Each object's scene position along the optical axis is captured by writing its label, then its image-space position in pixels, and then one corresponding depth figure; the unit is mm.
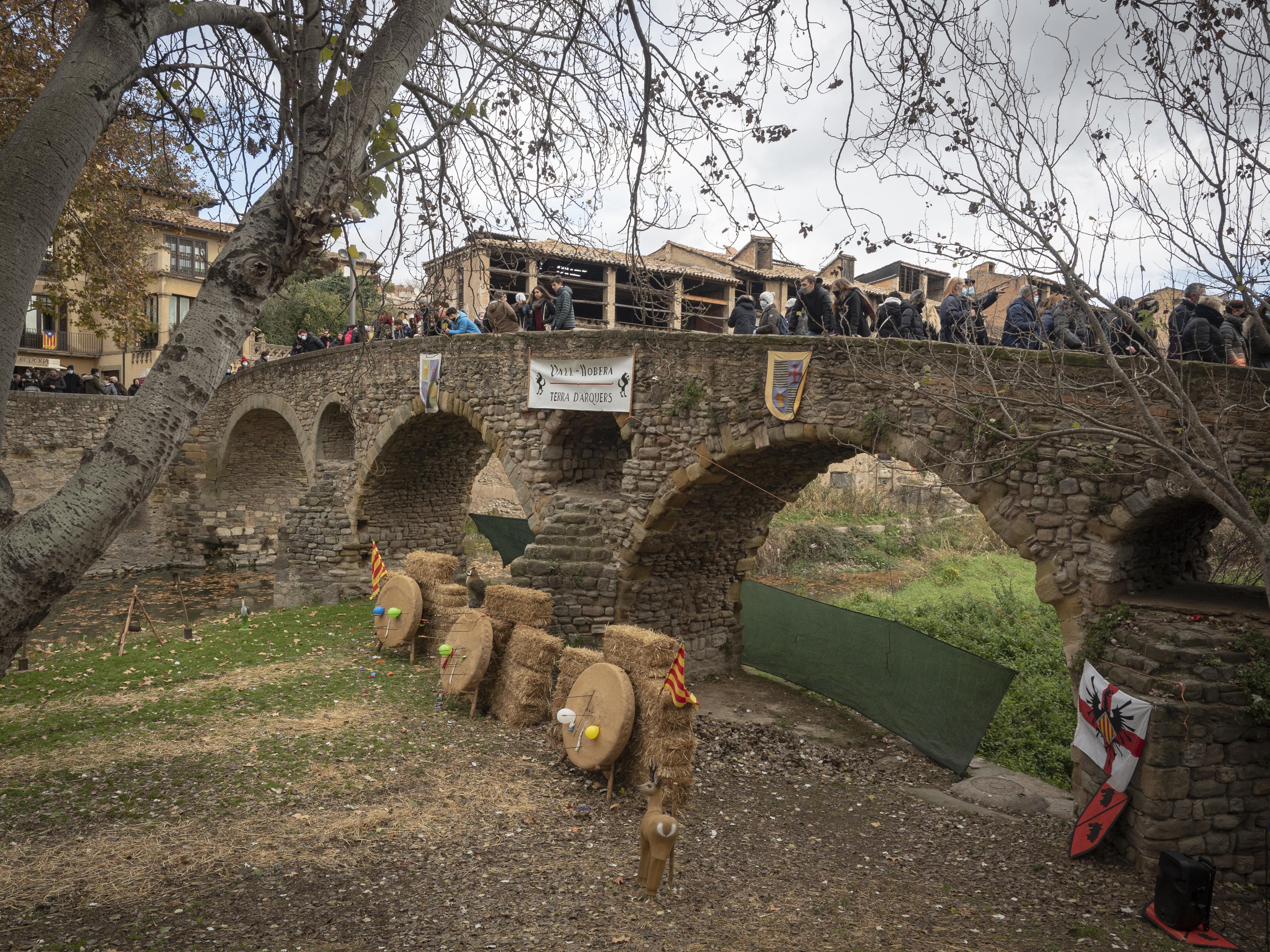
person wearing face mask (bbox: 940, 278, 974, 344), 8531
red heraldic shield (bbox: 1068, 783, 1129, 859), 6383
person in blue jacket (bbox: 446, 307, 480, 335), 13703
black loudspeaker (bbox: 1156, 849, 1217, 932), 5492
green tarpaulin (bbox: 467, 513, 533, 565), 15367
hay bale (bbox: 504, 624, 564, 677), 8367
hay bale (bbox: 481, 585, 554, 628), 8680
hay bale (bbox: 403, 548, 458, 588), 10578
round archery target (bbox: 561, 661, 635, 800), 6793
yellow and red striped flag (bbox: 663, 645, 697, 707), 6520
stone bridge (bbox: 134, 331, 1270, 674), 7516
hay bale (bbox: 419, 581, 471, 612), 10344
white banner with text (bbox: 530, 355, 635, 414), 10938
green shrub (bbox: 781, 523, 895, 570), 20875
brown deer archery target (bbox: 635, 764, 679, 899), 5242
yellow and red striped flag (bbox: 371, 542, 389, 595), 12344
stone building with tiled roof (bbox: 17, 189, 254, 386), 29344
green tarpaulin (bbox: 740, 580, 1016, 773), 8930
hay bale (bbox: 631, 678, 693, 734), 6574
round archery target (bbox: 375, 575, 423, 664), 10438
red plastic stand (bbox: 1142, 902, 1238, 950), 5379
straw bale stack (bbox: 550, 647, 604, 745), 7559
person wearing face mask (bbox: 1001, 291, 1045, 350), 8266
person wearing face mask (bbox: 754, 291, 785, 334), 10492
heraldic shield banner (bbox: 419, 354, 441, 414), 13695
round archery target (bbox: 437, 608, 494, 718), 8602
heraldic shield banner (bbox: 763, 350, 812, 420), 9234
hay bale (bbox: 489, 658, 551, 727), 8383
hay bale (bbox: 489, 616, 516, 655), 8781
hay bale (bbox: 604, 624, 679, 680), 6848
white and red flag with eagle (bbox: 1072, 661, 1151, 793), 6320
